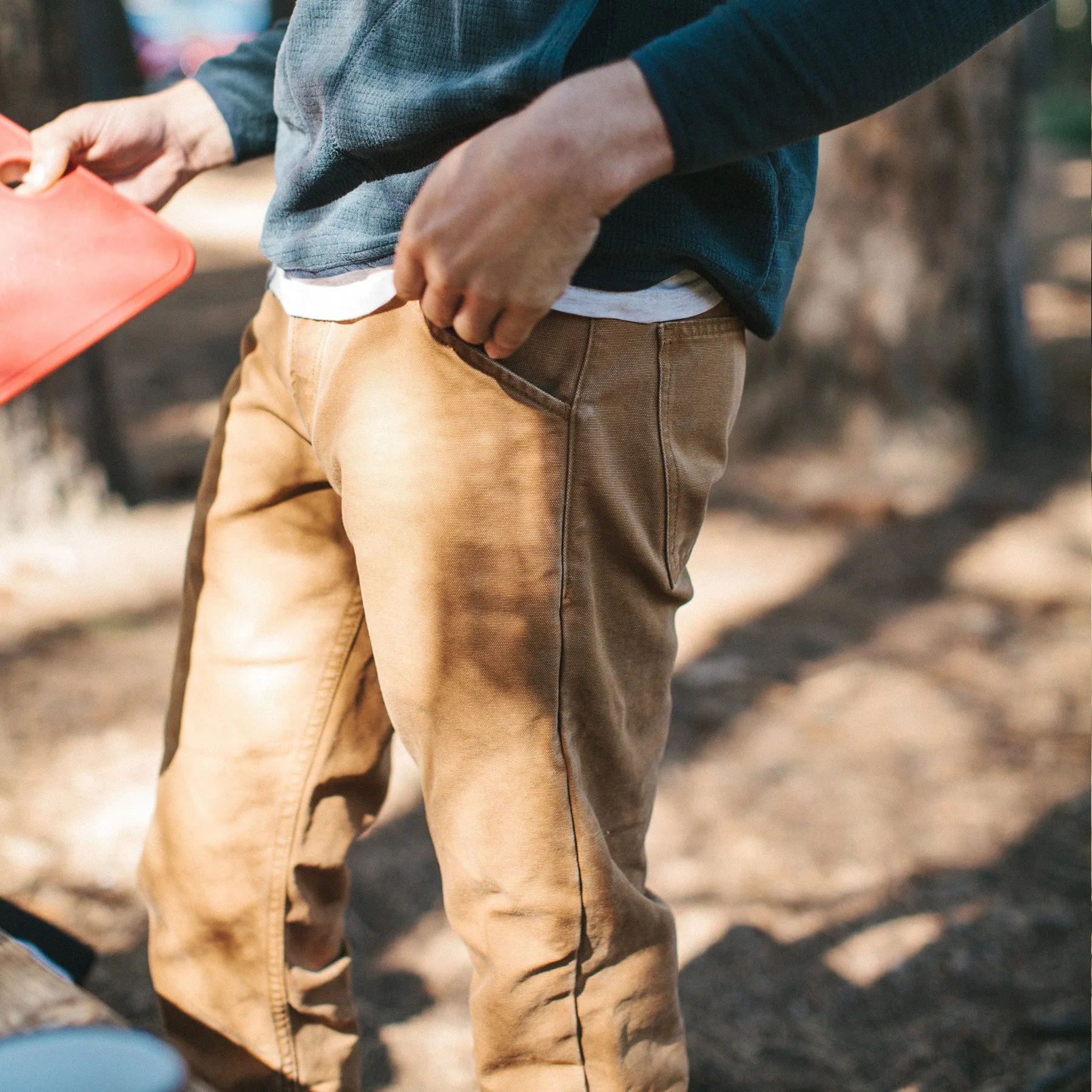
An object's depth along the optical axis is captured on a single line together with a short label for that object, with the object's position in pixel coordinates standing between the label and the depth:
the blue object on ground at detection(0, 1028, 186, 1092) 0.70
